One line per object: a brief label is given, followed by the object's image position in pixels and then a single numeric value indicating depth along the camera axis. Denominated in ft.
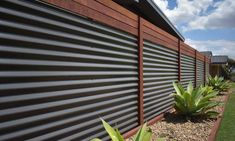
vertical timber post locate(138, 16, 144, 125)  10.93
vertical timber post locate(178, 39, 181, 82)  17.93
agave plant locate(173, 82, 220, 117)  13.54
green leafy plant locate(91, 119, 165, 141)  7.04
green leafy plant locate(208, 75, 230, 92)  31.11
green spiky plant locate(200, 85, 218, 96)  19.58
